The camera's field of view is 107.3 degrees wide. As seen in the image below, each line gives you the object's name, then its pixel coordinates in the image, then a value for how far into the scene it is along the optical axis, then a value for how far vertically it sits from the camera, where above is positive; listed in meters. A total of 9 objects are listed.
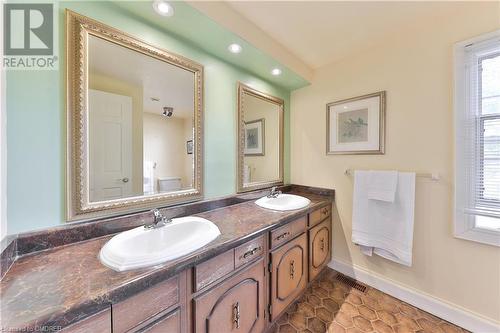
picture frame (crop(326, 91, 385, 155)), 1.72 +0.40
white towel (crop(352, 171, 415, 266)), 1.50 -0.50
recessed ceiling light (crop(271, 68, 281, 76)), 1.83 +0.95
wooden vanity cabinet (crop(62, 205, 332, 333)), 0.67 -0.63
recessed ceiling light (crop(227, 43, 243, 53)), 1.43 +0.93
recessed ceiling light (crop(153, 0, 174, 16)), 1.04 +0.91
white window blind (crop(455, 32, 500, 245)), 1.25 +0.21
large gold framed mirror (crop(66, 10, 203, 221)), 0.95 +0.26
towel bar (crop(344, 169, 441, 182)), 1.42 -0.08
